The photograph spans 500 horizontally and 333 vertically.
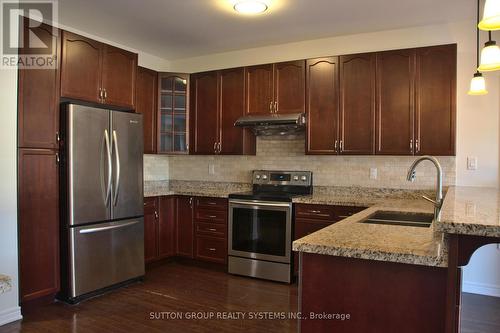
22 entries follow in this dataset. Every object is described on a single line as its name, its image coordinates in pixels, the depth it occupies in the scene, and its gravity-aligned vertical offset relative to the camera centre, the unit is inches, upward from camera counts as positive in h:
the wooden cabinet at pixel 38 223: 116.6 -20.3
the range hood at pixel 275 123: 155.4 +16.4
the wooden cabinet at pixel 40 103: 116.0 +18.5
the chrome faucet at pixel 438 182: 78.4 -4.1
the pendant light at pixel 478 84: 109.4 +23.2
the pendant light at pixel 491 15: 57.6 +23.1
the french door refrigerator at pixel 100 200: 125.2 -14.3
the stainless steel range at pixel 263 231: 149.6 -29.2
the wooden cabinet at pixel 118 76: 141.3 +33.2
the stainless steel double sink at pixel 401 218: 91.1 -14.8
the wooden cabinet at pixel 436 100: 133.8 +22.8
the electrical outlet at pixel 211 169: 194.7 -4.1
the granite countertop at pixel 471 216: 47.6 -7.9
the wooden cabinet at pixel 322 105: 151.6 +23.6
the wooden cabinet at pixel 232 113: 171.0 +22.6
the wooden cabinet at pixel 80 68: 127.4 +33.0
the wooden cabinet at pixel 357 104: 145.3 +22.9
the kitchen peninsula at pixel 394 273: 51.1 -17.2
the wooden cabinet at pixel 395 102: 139.5 +23.1
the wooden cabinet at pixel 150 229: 163.2 -30.4
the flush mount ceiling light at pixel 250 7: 121.3 +51.6
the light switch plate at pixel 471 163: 138.8 -0.1
